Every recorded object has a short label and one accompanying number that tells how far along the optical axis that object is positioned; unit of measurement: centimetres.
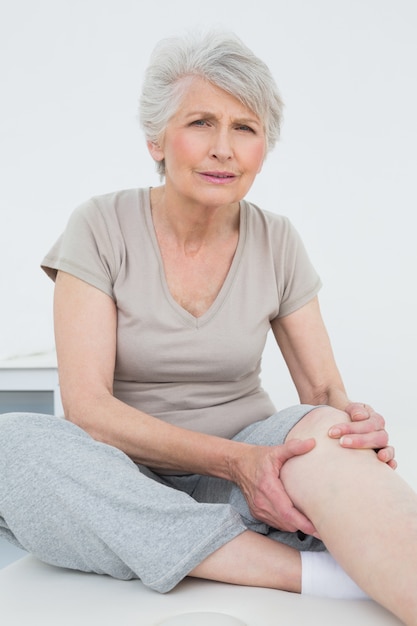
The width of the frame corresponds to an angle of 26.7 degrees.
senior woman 154
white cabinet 309
